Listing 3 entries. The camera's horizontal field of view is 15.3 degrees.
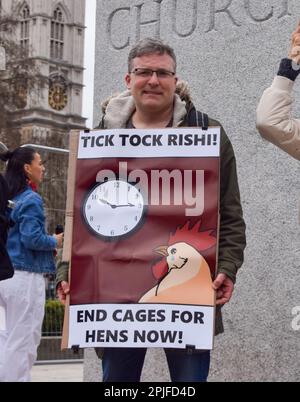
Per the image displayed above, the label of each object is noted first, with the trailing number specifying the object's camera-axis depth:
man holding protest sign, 4.88
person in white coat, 4.88
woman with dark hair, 7.11
